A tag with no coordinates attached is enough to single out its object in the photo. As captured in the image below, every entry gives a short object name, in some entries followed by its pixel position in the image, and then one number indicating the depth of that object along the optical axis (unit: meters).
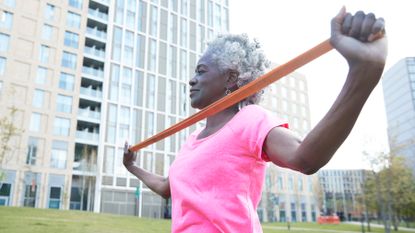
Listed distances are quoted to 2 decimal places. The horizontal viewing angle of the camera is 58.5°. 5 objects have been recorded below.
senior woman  0.96
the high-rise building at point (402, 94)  78.19
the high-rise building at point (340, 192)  92.50
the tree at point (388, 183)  30.22
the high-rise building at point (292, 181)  55.72
